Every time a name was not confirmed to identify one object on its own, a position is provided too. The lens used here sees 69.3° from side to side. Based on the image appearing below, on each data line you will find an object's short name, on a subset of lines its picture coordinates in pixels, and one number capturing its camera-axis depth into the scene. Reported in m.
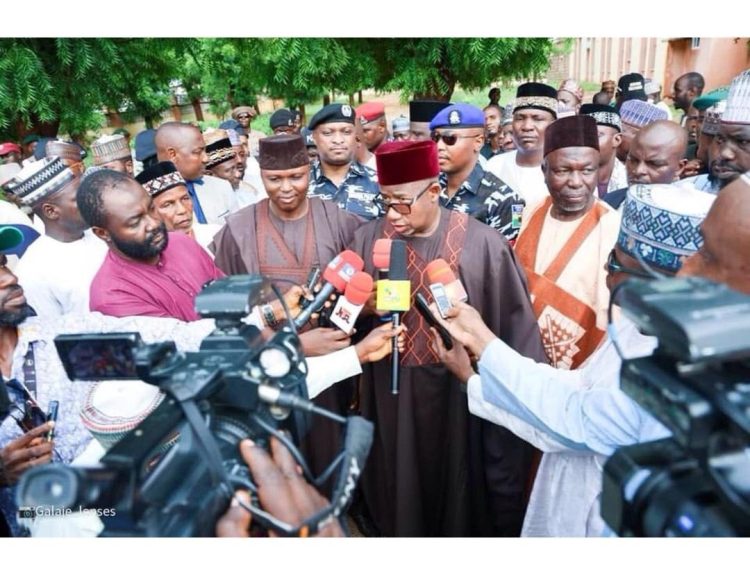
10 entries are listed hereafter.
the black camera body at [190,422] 0.89
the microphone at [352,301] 2.03
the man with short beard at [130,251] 2.07
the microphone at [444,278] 2.00
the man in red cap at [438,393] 2.44
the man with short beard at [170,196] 3.12
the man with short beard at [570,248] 2.56
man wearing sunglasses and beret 3.29
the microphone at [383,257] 2.29
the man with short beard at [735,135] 3.00
